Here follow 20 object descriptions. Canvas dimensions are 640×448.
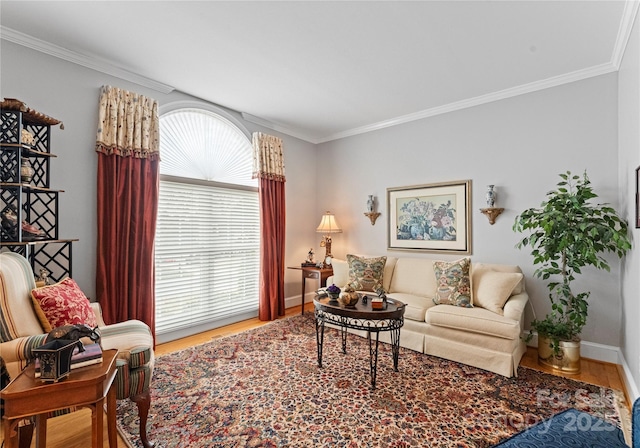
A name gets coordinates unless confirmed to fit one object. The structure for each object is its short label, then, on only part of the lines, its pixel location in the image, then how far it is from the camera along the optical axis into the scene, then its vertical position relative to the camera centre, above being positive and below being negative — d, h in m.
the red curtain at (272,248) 4.54 -0.34
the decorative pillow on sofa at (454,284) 3.33 -0.64
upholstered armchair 1.78 -0.68
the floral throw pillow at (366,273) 4.09 -0.62
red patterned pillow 2.05 -0.55
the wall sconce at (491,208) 3.72 +0.20
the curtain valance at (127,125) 3.11 +1.01
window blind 3.71 -0.39
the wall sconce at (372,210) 4.84 +0.22
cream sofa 2.82 -0.95
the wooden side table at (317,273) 4.61 -0.71
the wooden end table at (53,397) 1.34 -0.76
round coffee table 2.63 -0.76
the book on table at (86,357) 1.54 -0.65
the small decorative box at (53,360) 1.41 -0.61
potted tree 2.73 -0.19
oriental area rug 2.00 -1.32
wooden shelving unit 2.31 +0.25
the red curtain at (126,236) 3.07 -0.12
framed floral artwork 4.04 +0.10
